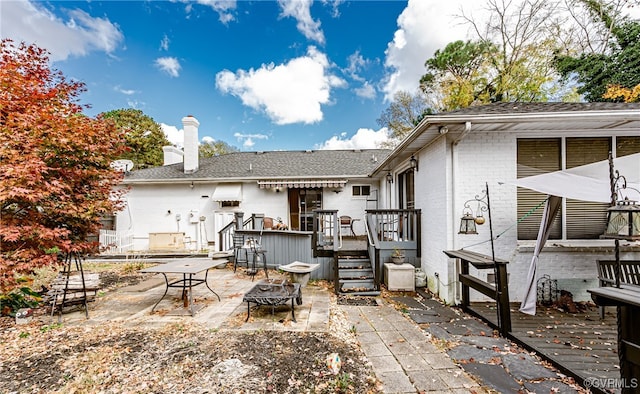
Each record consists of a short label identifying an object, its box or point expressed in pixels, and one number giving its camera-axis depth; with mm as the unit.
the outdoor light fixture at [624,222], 2844
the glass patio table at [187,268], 4750
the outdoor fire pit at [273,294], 4586
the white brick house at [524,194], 5449
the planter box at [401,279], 6527
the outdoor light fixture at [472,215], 4969
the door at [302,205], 12734
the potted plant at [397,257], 6820
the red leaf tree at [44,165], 4371
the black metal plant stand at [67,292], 4809
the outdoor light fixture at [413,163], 7402
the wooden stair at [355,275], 6320
